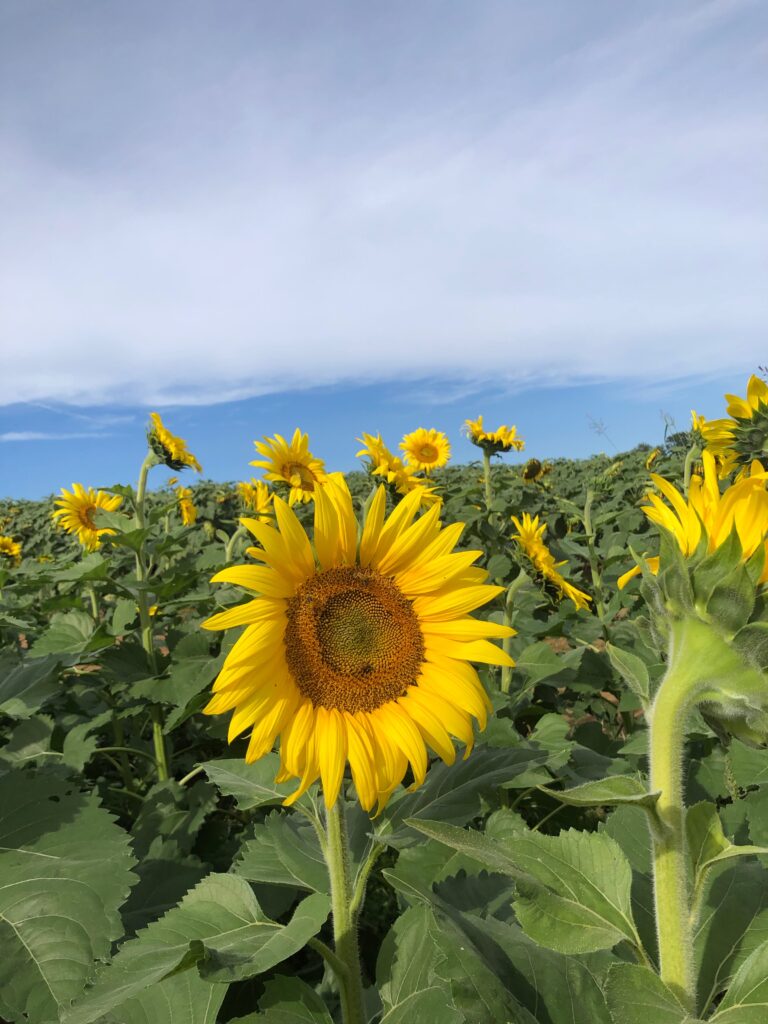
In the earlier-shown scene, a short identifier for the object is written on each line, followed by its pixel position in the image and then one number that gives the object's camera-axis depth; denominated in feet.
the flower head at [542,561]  3.57
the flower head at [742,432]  2.96
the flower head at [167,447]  4.18
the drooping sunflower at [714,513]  1.23
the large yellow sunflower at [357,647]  1.52
